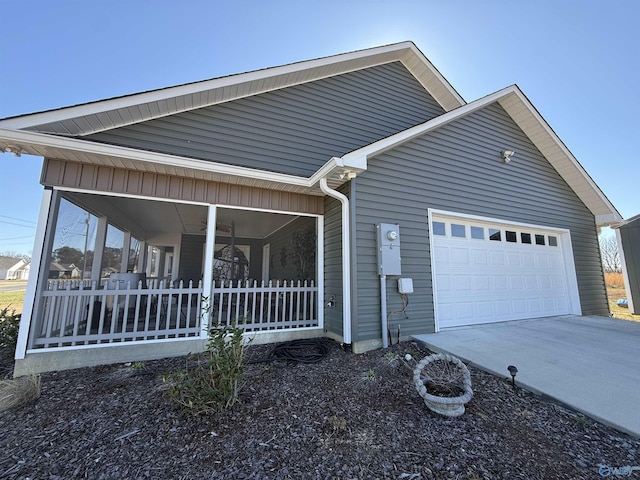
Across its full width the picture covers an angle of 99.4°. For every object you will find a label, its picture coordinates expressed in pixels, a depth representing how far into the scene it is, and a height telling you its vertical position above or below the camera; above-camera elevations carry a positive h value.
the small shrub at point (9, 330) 4.01 -0.77
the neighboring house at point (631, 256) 7.50 +0.58
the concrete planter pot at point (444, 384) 2.34 -1.01
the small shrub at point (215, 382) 2.41 -0.97
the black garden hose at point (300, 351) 3.73 -1.07
